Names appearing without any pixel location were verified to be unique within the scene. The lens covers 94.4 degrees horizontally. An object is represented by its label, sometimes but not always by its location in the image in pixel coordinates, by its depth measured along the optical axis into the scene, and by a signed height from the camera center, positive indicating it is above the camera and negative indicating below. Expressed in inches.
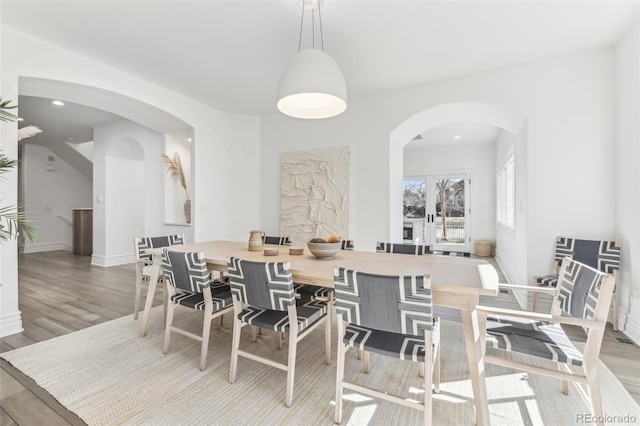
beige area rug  61.3 -42.2
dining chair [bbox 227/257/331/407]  65.0 -21.7
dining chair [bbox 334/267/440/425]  51.6 -19.3
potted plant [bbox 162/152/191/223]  195.2 +26.0
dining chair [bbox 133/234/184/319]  114.0 -15.2
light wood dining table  56.7 -13.9
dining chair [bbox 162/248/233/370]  78.8 -21.3
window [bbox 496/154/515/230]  194.6 +14.1
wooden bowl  83.4 -10.6
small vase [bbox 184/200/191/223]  198.8 +0.8
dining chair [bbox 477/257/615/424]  52.1 -25.5
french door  285.1 +4.1
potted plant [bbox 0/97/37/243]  72.2 -0.5
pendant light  72.6 +33.5
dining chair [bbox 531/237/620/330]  102.3 -15.4
